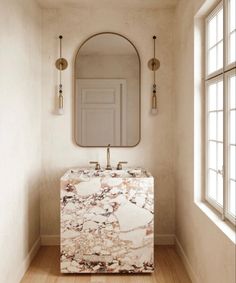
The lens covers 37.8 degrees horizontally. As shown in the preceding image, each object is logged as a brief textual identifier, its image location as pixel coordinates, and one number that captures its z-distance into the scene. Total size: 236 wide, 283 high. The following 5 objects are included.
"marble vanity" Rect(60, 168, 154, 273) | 3.12
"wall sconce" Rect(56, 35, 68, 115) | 3.82
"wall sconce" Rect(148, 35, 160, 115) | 3.85
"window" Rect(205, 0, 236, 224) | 2.31
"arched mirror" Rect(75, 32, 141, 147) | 3.79
